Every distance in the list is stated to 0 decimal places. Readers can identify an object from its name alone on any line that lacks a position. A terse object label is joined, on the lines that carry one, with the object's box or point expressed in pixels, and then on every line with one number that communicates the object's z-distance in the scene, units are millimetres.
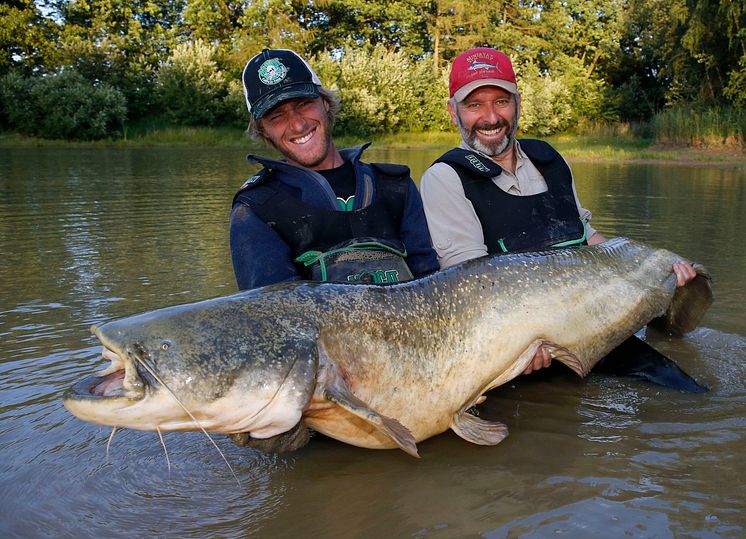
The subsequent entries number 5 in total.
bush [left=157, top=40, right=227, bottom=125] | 31500
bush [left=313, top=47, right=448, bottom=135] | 33281
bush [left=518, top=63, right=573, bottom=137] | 34438
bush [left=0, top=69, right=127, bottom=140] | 27875
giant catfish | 2299
